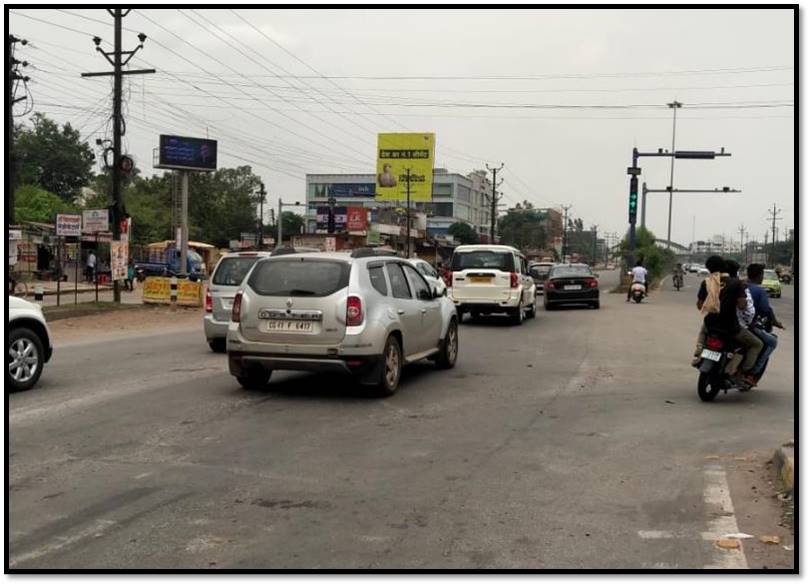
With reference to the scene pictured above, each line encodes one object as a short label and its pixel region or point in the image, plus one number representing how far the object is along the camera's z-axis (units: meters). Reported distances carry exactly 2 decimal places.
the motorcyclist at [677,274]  45.03
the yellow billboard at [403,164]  54.44
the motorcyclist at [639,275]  30.08
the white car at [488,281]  19.59
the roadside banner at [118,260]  24.72
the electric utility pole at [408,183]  54.62
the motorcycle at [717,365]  8.79
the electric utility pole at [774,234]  112.81
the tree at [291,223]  99.69
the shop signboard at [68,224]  23.78
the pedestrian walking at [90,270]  37.36
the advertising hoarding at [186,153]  32.25
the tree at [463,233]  103.29
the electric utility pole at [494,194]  75.44
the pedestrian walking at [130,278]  35.34
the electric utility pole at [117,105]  24.58
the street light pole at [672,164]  46.04
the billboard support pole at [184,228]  29.70
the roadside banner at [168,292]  24.48
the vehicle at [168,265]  42.41
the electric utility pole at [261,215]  69.18
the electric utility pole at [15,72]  26.44
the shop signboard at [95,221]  23.67
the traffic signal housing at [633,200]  39.81
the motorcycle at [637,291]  29.88
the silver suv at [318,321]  8.77
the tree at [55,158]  85.12
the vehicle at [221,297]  13.05
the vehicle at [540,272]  34.81
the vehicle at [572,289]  25.72
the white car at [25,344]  8.93
